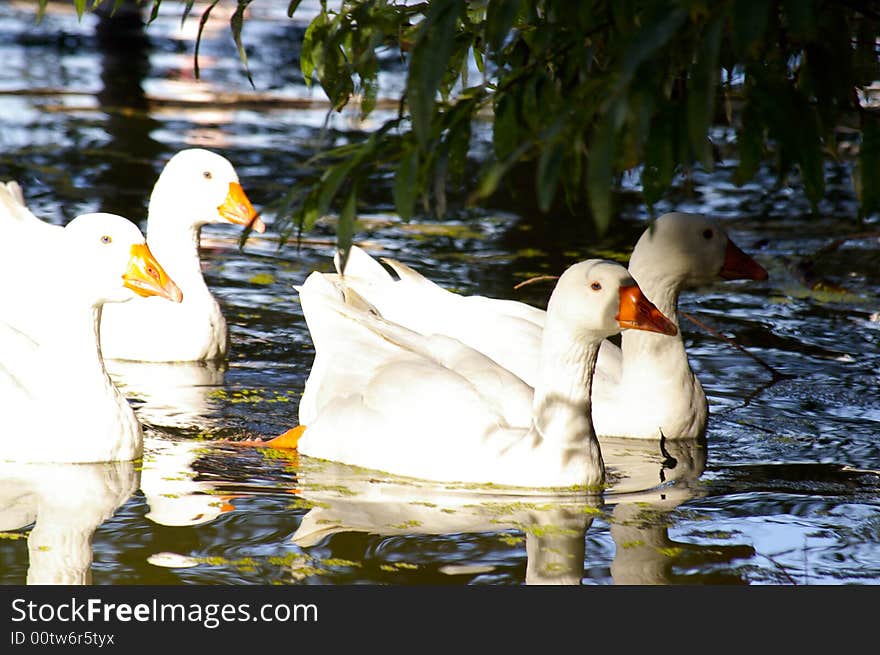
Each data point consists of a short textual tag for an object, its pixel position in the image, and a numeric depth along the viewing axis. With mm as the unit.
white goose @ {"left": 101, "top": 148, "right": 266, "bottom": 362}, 17516
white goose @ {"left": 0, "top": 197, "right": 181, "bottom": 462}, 13383
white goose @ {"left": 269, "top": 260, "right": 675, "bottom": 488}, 12961
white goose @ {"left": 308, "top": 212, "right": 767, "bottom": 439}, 15062
